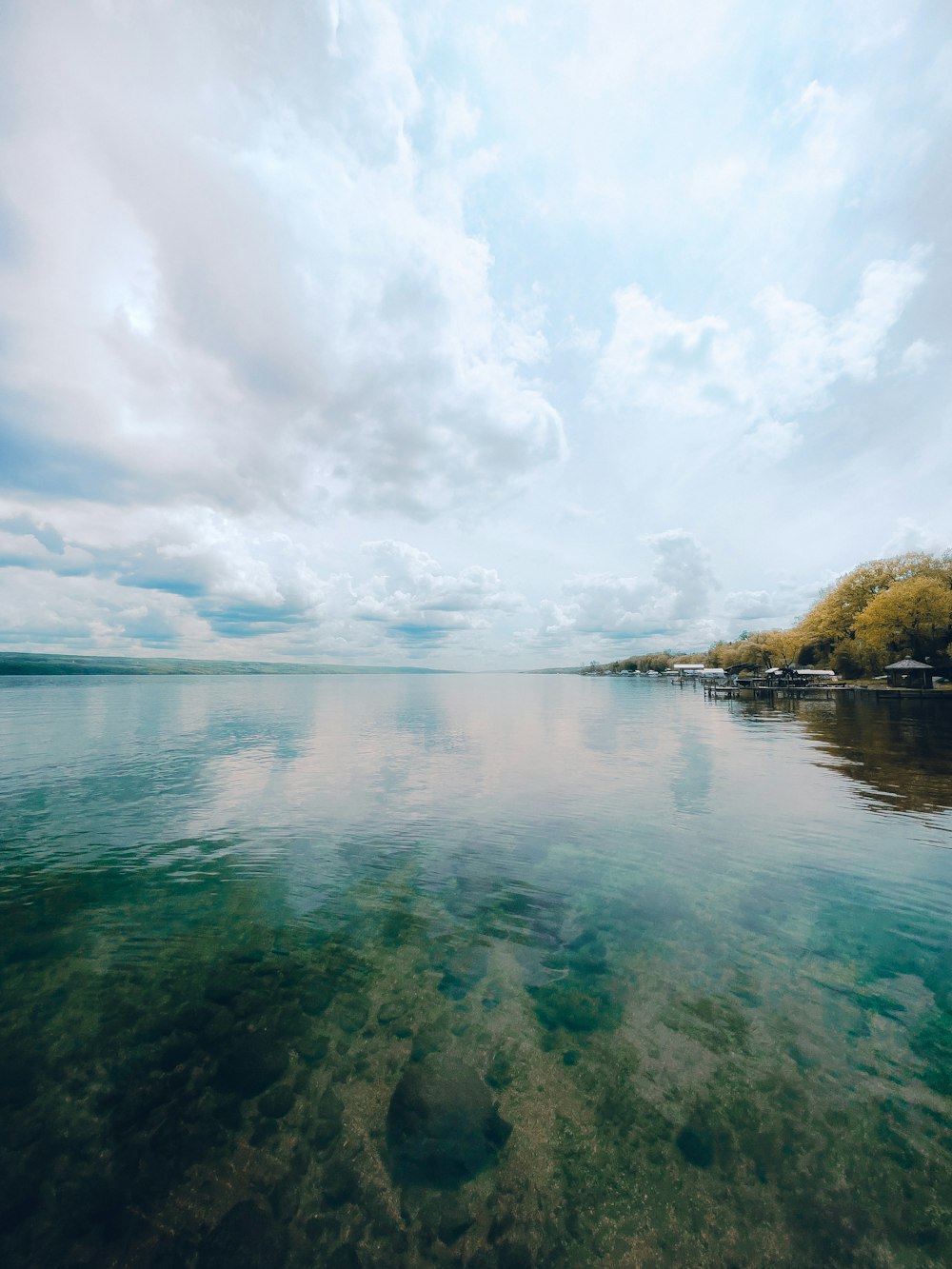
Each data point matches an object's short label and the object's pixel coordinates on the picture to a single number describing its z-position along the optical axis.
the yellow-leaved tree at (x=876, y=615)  71.31
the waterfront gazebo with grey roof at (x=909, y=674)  70.46
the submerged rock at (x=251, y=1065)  6.75
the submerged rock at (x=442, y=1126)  5.66
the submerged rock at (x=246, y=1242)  4.80
